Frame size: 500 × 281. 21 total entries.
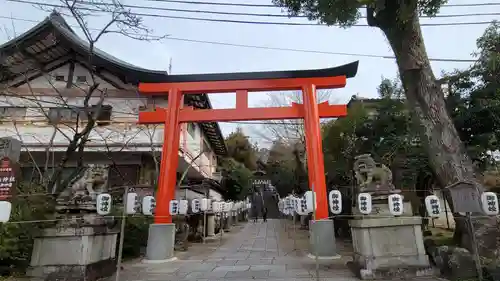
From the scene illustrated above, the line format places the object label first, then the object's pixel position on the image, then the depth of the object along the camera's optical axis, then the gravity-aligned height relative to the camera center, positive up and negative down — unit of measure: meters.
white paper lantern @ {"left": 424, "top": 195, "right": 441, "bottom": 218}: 7.11 +0.23
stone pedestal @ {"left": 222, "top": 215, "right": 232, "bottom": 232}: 21.84 -0.38
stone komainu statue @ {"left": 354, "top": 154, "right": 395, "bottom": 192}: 7.77 +0.99
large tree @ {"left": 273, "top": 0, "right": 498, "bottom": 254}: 7.29 +3.43
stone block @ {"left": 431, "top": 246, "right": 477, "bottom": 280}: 6.01 -0.92
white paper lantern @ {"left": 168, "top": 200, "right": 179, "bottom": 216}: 10.45 +0.35
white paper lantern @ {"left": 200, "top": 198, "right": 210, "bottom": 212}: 13.73 +0.55
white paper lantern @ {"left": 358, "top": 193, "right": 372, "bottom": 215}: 7.21 +0.31
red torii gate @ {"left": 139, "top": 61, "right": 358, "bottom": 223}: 11.38 +4.61
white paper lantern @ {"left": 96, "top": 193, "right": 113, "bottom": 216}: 7.81 +0.37
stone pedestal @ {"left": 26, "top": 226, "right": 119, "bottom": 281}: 6.46 -0.74
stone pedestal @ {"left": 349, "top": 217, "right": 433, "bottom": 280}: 6.54 -0.68
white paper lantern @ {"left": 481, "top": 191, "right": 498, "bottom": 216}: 6.32 +0.23
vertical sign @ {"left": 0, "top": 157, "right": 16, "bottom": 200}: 6.14 +0.80
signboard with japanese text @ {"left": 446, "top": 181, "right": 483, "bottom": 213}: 6.04 +0.36
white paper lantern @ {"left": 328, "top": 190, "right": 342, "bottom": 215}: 8.95 +0.41
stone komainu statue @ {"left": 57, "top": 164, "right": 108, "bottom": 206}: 7.76 +0.80
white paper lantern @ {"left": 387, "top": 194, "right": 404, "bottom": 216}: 6.93 +0.27
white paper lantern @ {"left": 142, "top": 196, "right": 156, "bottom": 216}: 9.77 +0.40
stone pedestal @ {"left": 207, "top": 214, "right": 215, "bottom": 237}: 16.47 -0.38
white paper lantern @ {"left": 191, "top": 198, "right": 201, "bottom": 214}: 13.48 +0.53
